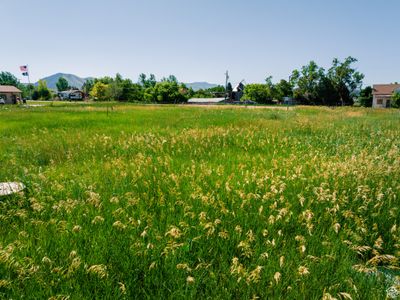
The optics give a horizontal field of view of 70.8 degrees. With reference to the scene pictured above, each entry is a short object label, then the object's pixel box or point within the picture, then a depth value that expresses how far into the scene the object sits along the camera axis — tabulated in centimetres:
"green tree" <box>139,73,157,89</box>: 11993
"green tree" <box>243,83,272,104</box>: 8738
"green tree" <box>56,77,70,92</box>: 17200
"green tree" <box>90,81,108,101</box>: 9338
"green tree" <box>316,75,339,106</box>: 7088
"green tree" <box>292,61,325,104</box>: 7231
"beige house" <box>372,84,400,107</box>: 6738
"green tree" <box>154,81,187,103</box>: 8731
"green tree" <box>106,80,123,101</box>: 8762
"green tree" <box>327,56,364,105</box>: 7056
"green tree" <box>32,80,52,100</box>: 12381
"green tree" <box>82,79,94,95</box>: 13494
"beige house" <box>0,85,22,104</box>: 7488
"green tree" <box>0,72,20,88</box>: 12198
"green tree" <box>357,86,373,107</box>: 6844
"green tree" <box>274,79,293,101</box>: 8244
